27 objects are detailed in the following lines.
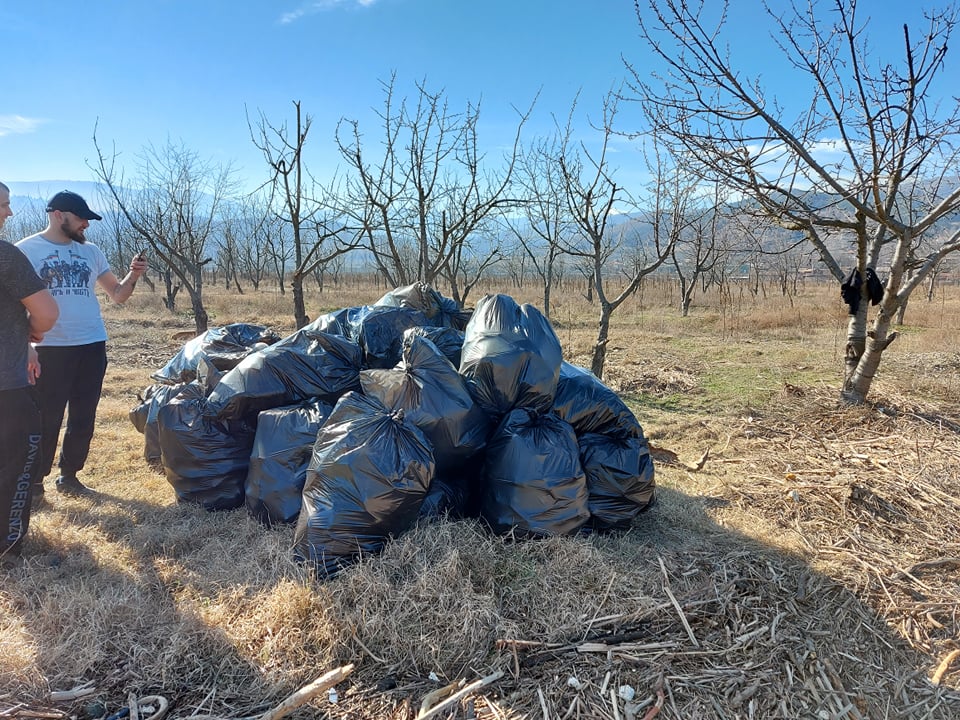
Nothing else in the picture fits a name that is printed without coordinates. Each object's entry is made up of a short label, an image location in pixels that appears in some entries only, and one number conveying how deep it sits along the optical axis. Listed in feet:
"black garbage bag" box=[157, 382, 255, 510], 9.24
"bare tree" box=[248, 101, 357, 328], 18.42
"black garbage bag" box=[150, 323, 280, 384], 12.23
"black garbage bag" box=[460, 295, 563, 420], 8.93
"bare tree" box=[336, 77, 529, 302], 20.02
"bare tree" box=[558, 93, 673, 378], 18.04
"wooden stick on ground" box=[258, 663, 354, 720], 5.38
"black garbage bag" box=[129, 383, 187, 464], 10.39
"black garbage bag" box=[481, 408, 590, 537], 7.97
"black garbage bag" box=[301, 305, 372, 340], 11.69
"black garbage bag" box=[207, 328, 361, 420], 9.28
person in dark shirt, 7.30
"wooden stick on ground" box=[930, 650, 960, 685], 6.38
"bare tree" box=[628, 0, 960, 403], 11.75
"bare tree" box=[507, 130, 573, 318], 26.11
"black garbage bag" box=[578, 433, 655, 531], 8.72
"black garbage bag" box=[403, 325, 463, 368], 10.50
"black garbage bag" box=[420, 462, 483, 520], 8.10
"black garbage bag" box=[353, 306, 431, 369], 10.73
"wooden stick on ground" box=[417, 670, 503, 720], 5.41
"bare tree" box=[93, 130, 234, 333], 27.61
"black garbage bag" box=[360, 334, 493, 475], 8.21
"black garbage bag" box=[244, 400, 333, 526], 8.55
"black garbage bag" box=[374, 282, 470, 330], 12.21
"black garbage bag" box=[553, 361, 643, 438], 9.26
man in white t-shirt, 9.38
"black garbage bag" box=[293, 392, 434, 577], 7.18
